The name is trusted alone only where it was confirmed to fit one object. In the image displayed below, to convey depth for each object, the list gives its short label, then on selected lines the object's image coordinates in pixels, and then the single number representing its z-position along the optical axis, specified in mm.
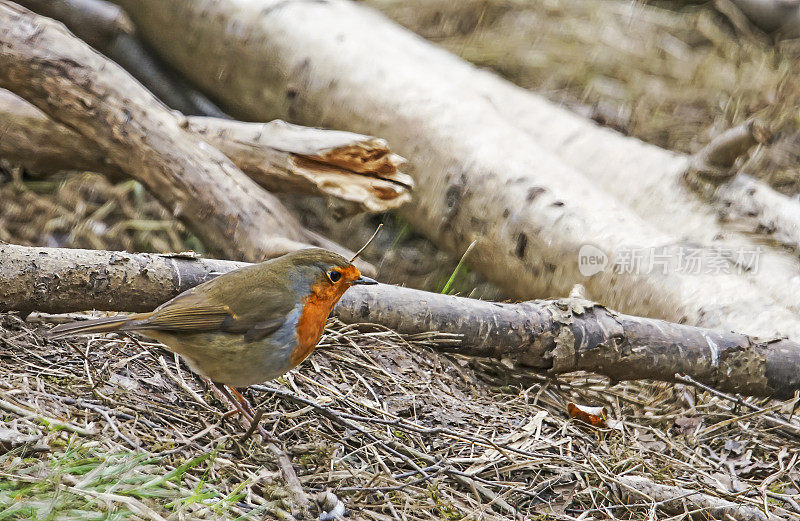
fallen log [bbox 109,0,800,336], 9055
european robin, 5363
